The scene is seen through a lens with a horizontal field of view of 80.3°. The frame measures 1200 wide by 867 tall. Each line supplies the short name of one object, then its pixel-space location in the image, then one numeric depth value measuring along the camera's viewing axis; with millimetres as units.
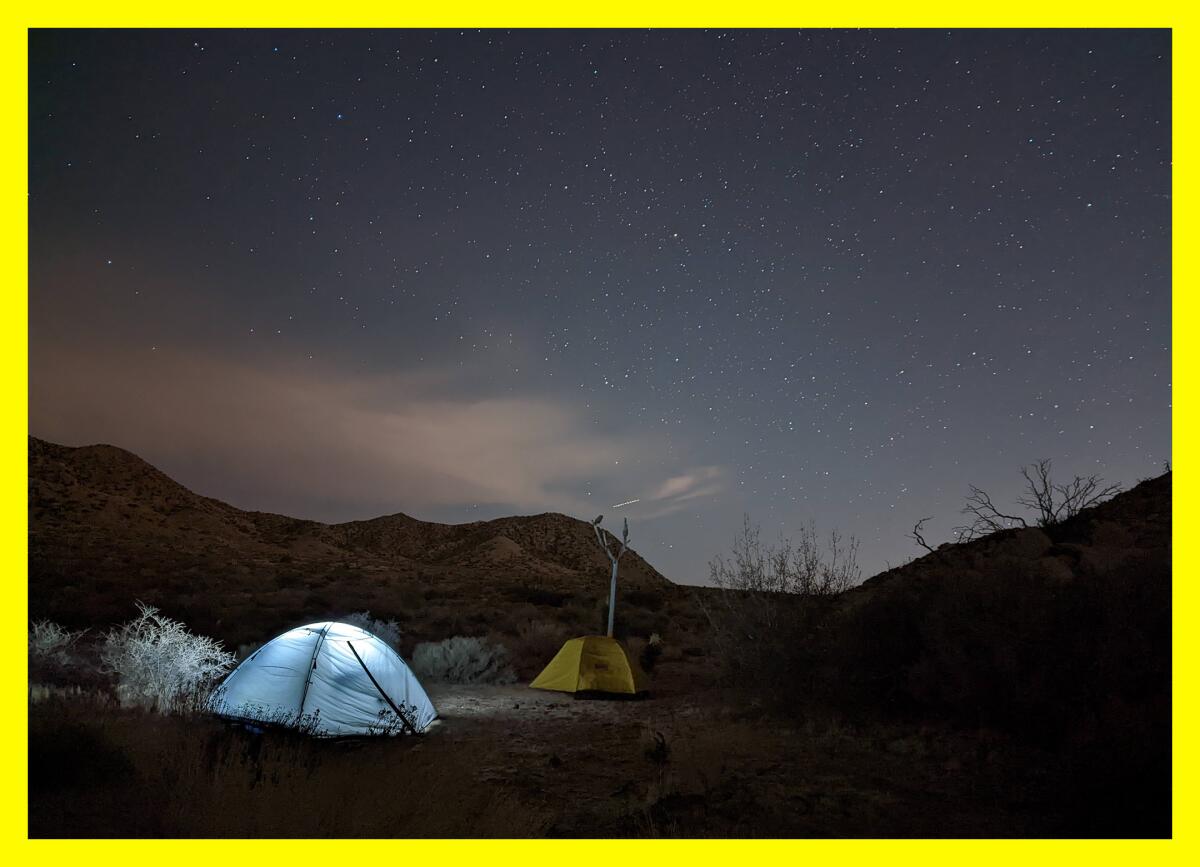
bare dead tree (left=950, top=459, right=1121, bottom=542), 16297
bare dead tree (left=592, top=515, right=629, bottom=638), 20589
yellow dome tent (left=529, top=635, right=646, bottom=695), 14586
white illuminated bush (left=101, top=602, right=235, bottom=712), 9508
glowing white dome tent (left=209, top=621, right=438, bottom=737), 9172
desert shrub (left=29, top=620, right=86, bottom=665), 10445
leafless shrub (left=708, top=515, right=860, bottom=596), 12594
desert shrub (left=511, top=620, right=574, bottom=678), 17797
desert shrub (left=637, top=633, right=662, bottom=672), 18423
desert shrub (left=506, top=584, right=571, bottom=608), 30188
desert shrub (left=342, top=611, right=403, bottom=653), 17719
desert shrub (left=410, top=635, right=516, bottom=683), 15594
